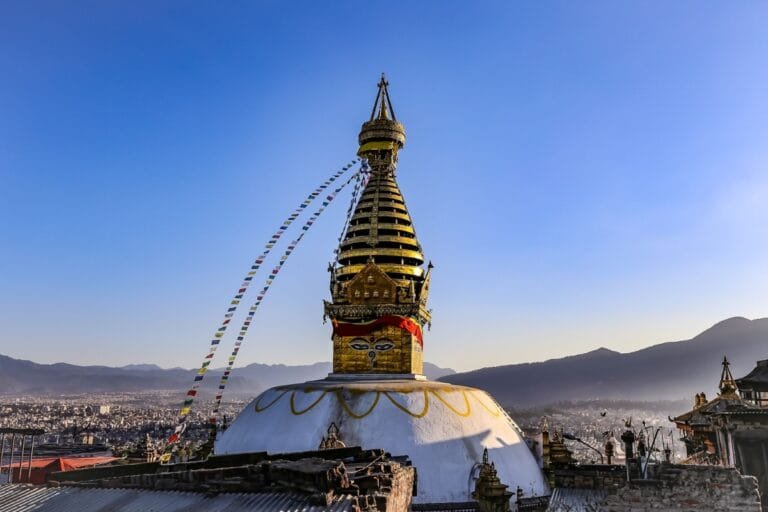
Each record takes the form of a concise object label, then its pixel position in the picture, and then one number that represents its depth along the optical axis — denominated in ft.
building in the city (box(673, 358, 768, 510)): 74.08
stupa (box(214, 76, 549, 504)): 69.82
